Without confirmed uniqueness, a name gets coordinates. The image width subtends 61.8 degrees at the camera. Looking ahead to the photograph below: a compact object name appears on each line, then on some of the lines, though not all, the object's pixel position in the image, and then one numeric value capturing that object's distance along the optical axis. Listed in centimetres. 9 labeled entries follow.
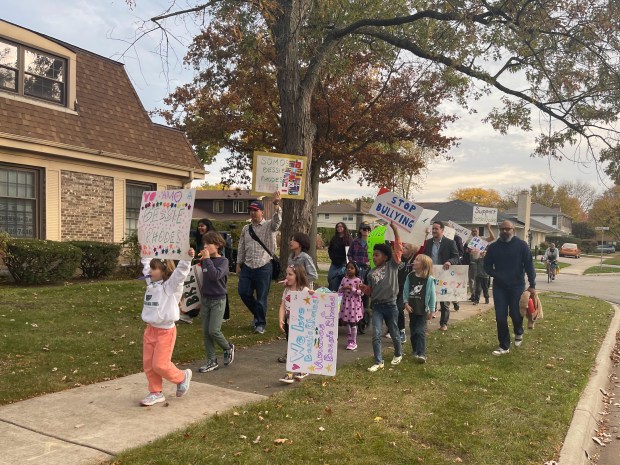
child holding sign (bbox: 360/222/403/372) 657
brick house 1294
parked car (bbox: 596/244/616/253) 7944
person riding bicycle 2406
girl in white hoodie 492
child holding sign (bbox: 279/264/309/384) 608
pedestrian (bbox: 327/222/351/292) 908
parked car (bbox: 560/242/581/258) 5662
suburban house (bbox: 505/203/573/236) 8694
